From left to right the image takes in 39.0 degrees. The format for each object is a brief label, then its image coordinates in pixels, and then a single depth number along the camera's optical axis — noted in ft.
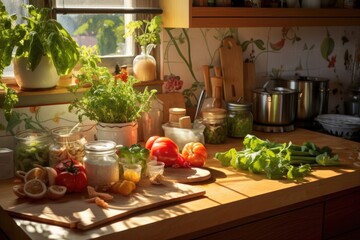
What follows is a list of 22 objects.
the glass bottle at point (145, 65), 7.53
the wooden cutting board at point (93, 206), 4.75
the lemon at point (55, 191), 5.28
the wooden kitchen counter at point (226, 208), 4.71
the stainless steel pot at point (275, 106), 8.12
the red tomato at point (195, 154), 6.36
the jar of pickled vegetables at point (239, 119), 7.83
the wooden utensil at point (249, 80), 8.78
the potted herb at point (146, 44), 7.48
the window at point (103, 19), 6.96
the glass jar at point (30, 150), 6.07
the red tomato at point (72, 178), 5.43
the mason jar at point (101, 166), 5.60
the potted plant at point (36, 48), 6.17
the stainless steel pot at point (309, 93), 9.05
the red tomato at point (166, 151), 6.27
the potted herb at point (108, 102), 6.50
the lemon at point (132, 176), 5.67
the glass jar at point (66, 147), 5.99
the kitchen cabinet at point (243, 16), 7.14
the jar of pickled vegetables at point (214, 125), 7.47
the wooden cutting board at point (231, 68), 8.49
